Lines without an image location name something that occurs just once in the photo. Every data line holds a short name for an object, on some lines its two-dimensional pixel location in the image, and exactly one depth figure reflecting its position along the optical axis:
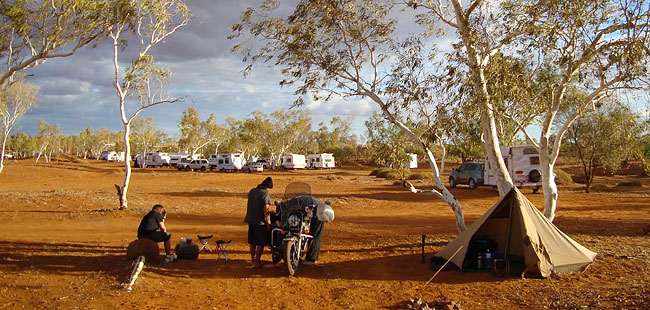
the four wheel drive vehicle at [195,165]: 57.56
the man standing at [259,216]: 7.91
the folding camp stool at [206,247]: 9.17
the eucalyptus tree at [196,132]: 67.25
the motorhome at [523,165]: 22.44
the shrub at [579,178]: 34.65
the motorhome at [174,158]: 66.00
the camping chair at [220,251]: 8.77
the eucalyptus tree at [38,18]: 10.25
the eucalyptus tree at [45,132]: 78.29
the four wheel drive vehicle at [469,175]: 26.77
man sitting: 8.52
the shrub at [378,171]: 46.41
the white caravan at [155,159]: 65.75
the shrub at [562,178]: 31.36
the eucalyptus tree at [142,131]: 67.62
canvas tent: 7.31
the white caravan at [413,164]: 59.71
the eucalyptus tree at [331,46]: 9.89
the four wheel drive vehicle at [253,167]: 56.91
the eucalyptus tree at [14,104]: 30.22
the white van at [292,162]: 63.47
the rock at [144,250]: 8.22
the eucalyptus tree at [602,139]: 22.20
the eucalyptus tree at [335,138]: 92.38
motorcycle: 7.56
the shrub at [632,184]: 28.27
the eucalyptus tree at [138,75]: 15.38
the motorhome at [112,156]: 98.62
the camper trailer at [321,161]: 67.49
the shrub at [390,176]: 41.41
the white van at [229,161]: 57.31
